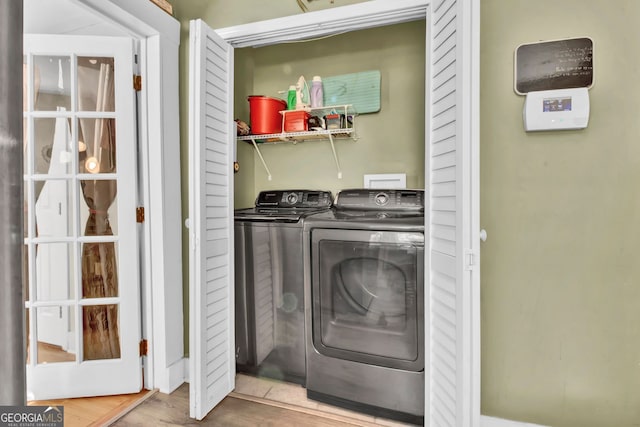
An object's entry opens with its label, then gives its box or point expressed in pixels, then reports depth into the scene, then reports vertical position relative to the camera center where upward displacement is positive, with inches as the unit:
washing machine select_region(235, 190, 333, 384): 76.7 -20.8
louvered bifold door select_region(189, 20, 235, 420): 66.5 -2.3
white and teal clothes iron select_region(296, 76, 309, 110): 88.7 +31.6
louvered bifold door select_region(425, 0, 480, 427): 51.0 -1.6
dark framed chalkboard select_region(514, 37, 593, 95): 56.1 +25.2
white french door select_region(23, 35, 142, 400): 72.4 -2.0
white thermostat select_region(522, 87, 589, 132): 55.6 +17.1
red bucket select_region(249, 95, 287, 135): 89.6 +26.3
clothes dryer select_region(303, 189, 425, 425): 65.2 -22.1
